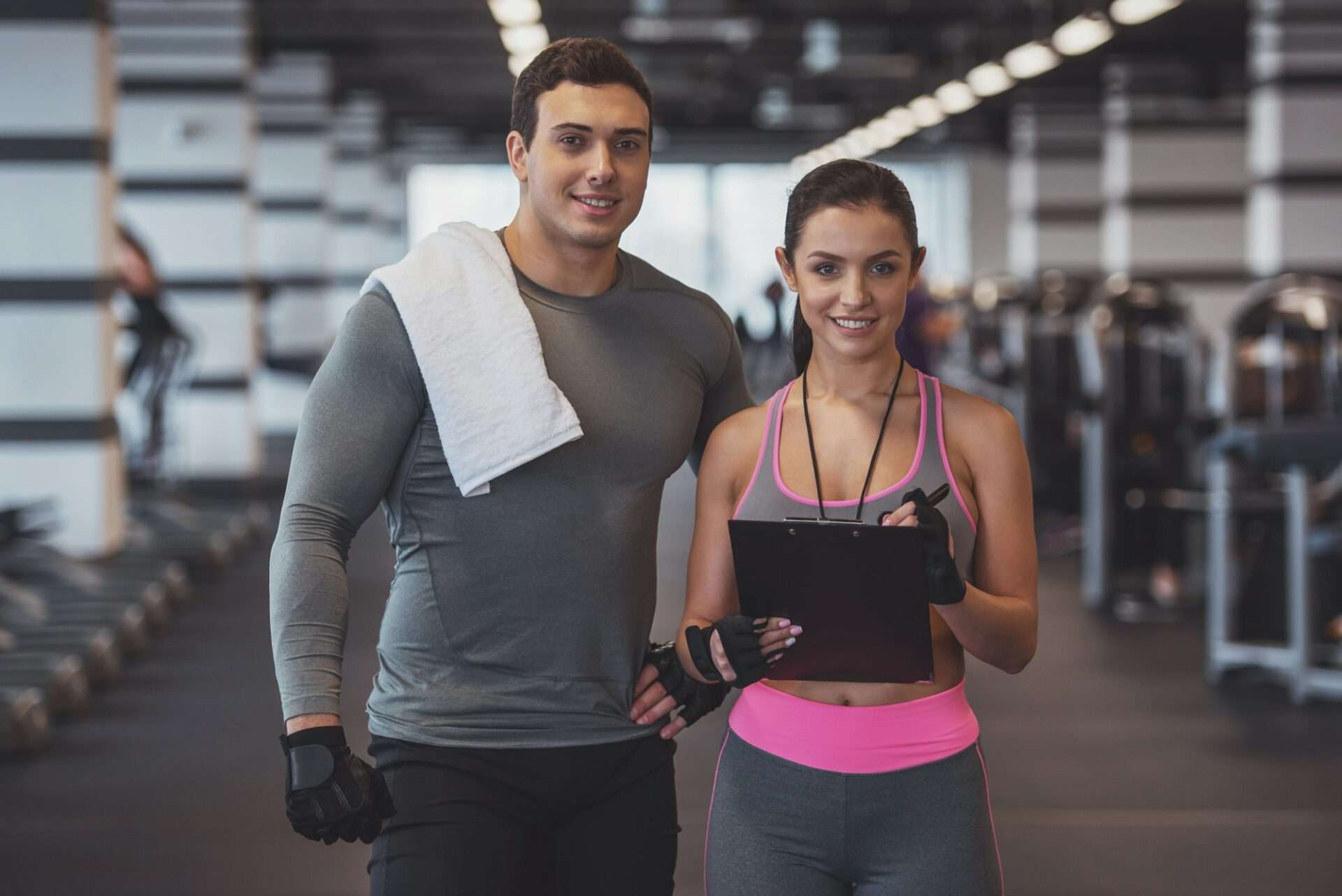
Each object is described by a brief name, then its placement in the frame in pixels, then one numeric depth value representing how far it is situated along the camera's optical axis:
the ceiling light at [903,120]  17.03
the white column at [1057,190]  18.66
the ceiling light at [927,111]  15.58
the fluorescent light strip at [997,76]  9.49
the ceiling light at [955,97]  13.86
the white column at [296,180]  15.04
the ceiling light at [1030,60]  11.02
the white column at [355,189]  20.09
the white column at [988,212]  25.55
